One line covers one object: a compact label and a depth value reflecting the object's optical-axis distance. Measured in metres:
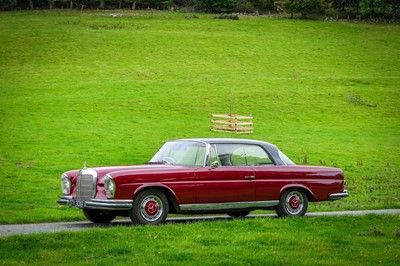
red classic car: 15.64
